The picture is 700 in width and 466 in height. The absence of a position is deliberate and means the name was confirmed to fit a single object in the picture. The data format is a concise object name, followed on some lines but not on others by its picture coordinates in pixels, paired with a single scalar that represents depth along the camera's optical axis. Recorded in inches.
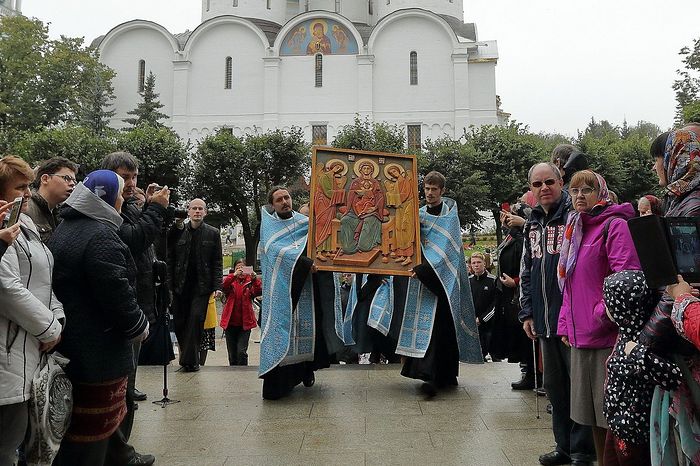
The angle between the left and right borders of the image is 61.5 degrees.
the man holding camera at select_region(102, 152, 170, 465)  154.9
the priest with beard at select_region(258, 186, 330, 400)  225.0
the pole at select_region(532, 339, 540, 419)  199.7
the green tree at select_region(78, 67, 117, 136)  1455.5
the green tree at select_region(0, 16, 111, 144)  1328.7
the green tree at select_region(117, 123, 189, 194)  1112.8
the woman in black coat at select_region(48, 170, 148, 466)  123.0
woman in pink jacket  135.8
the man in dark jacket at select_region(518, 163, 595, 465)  156.6
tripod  211.5
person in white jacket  106.8
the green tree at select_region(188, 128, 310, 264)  1149.7
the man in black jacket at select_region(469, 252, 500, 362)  315.6
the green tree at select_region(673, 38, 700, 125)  1305.4
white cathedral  1545.3
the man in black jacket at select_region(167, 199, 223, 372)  276.2
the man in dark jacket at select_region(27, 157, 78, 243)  154.9
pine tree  1462.8
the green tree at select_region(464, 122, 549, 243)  1152.8
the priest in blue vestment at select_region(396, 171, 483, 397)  229.8
